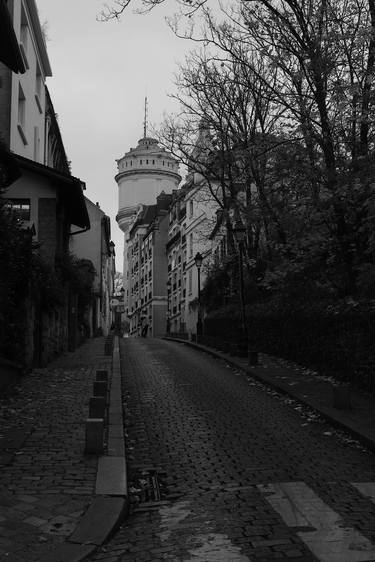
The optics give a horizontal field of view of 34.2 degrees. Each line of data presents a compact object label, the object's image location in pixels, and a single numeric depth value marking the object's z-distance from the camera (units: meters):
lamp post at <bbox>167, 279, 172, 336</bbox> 53.58
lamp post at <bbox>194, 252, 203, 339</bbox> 30.05
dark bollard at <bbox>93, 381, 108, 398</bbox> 9.76
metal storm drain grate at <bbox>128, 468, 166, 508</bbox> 5.99
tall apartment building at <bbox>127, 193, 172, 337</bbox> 63.94
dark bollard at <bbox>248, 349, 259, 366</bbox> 17.83
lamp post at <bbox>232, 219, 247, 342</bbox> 19.61
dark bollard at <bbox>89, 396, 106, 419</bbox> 7.84
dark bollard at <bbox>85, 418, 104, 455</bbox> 7.09
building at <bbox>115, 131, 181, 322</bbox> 94.09
